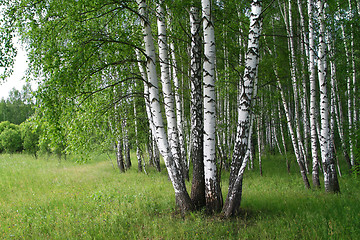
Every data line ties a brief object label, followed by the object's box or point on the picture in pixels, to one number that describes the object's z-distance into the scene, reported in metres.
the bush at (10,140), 25.27
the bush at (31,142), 22.30
